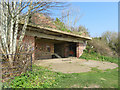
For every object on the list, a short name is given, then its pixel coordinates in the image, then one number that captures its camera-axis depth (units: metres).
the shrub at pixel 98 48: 10.78
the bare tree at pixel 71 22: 14.58
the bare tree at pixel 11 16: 3.75
